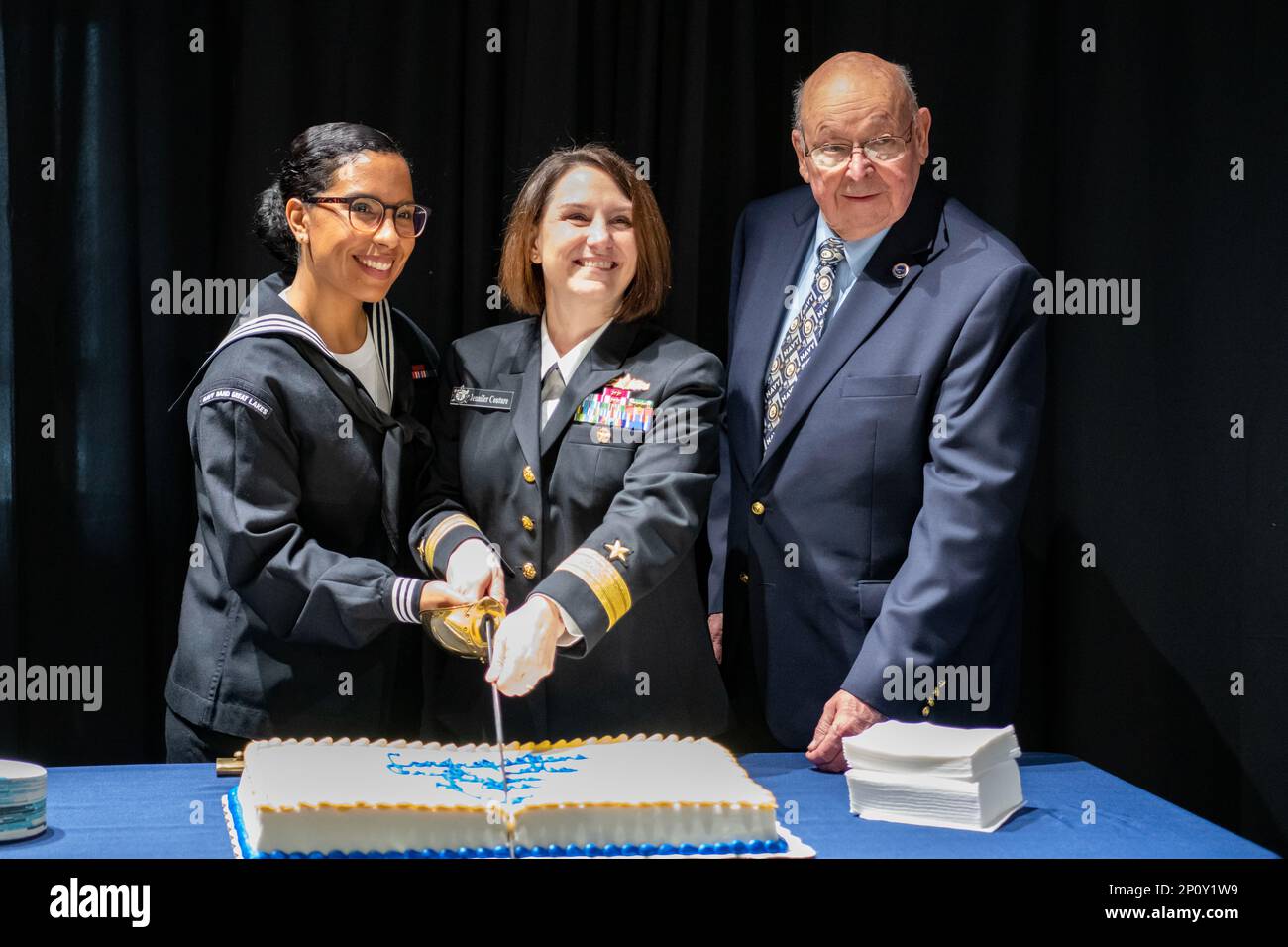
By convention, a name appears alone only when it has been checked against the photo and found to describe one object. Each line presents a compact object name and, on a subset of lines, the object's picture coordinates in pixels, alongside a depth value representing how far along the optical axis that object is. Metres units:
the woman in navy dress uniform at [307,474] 2.64
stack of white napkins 2.04
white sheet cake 1.88
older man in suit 2.67
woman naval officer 2.75
